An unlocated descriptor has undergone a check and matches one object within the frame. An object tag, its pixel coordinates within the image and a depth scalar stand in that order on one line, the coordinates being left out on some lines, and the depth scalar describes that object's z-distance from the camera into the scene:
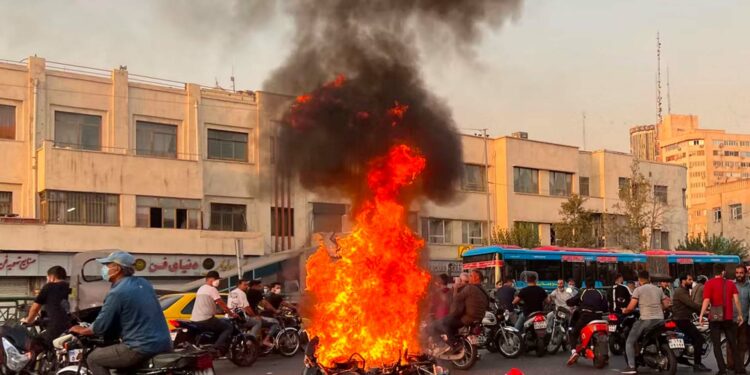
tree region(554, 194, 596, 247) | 43.97
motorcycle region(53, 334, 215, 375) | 6.76
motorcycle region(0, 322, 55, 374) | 11.07
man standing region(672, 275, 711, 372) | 12.37
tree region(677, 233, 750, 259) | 52.84
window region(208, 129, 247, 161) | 35.94
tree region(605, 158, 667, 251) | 44.47
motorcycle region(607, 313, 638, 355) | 13.76
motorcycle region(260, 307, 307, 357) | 15.30
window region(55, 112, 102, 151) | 32.34
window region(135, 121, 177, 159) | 34.31
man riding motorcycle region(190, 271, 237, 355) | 12.88
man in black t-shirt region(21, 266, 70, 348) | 11.37
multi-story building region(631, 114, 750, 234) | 151.50
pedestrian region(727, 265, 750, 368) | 12.14
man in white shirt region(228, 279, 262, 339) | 14.38
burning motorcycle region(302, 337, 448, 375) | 8.88
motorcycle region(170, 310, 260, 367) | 13.98
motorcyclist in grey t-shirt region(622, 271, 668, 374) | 12.00
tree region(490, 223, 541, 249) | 43.03
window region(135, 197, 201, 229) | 33.44
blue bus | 29.50
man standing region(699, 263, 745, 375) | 11.73
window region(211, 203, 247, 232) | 35.72
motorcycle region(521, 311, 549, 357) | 14.79
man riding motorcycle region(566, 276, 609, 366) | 13.85
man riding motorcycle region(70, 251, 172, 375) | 6.62
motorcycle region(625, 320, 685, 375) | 11.83
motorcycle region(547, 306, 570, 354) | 15.19
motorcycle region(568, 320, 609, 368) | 13.17
